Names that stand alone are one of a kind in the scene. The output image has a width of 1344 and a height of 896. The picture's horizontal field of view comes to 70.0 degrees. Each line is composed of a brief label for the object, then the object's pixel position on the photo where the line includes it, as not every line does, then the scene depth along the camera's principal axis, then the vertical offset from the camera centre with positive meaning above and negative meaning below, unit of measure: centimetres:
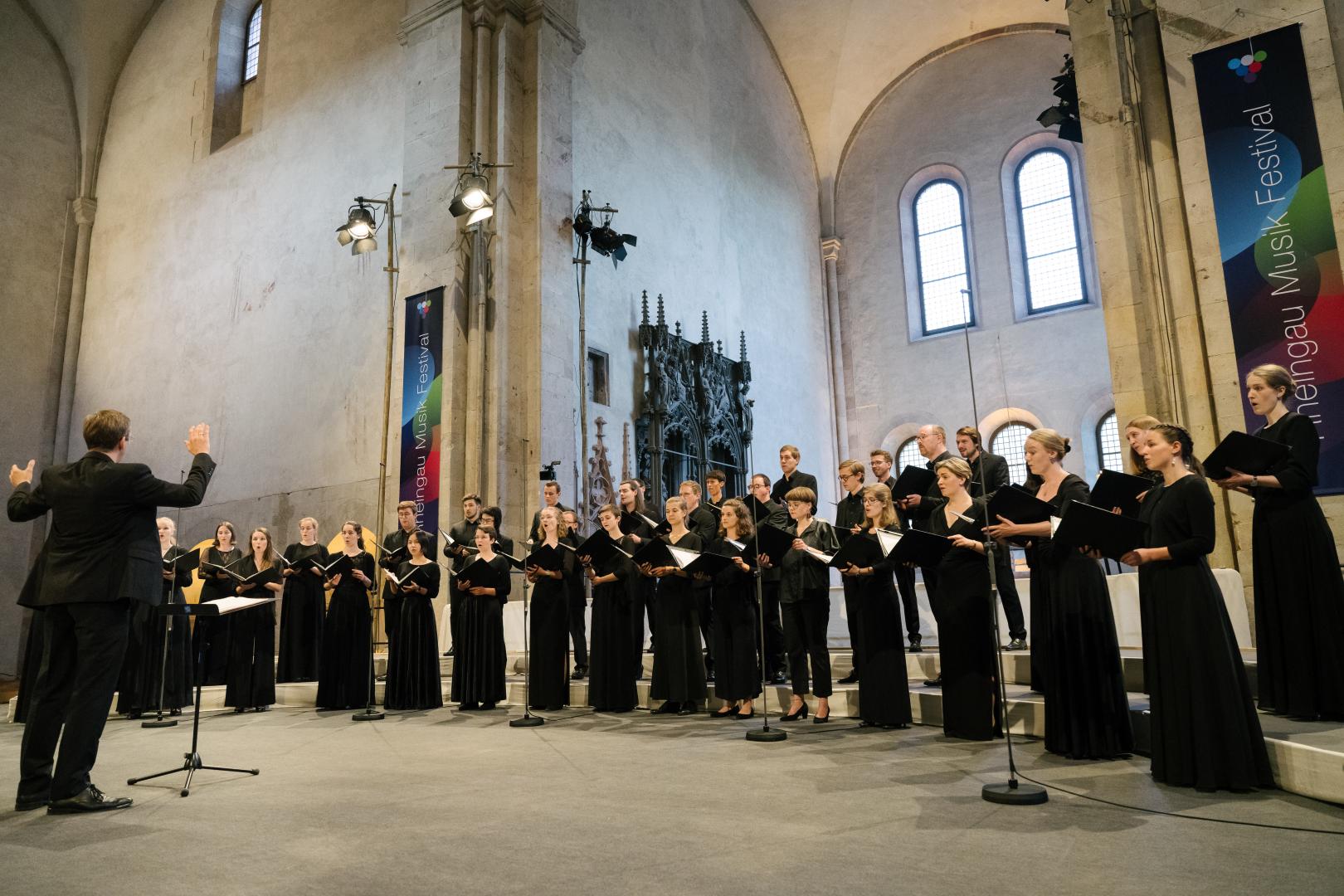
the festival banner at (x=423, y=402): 1109 +273
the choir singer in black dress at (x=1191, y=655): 380 -17
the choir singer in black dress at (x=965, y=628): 528 -4
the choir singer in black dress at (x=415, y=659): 812 -20
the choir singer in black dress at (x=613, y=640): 743 -7
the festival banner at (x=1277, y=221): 661 +279
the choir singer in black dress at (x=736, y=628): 674 -1
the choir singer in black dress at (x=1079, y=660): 461 -20
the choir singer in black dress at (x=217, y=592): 861 +43
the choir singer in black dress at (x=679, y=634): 709 -4
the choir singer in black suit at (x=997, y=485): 667 +97
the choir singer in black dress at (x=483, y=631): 784 +2
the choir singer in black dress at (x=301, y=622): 919 +17
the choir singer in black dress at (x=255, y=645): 838 -5
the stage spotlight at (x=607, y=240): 1234 +495
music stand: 445 +14
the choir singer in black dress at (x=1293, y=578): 454 +16
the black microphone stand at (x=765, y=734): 545 -61
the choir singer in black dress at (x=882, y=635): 592 -7
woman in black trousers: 634 +13
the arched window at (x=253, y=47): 1619 +989
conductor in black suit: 400 +20
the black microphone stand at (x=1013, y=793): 361 -66
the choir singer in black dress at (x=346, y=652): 838 -13
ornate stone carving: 1355 +320
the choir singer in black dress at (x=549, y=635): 768 -3
